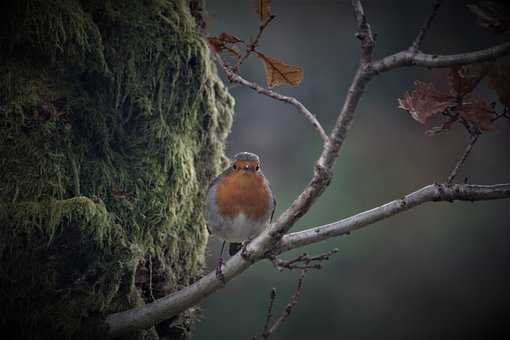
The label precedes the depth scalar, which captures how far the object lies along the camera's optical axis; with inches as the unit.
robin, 246.4
